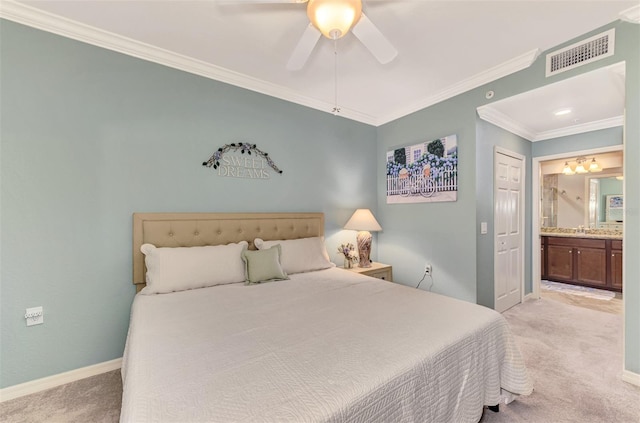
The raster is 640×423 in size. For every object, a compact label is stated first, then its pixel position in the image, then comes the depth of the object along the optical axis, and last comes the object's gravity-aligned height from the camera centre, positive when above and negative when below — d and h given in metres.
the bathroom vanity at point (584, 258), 4.13 -0.83
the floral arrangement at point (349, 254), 3.36 -0.56
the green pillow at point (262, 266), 2.35 -0.50
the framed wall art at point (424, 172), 3.14 +0.47
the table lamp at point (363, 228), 3.41 -0.24
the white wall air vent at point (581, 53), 2.03 +1.25
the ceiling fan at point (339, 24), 1.39 +1.04
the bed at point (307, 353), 0.90 -0.64
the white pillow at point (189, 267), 2.09 -0.47
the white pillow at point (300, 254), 2.70 -0.47
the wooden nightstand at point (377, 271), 3.24 -0.75
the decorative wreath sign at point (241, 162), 2.69 +0.50
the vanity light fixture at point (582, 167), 4.32 +0.68
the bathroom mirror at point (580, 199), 4.62 +0.17
